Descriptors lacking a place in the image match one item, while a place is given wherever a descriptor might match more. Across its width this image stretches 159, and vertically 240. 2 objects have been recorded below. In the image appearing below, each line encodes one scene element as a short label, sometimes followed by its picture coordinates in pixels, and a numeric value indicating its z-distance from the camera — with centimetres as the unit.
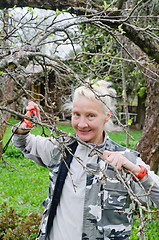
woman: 175
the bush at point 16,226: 333
